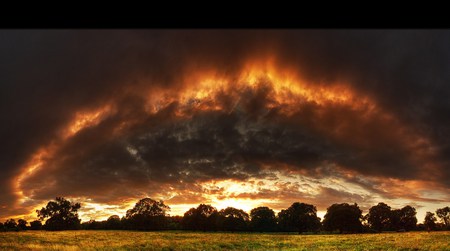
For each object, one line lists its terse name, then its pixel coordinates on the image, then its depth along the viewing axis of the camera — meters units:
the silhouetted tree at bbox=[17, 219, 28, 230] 55.62
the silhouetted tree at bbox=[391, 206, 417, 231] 80.50
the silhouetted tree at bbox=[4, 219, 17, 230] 53.16
